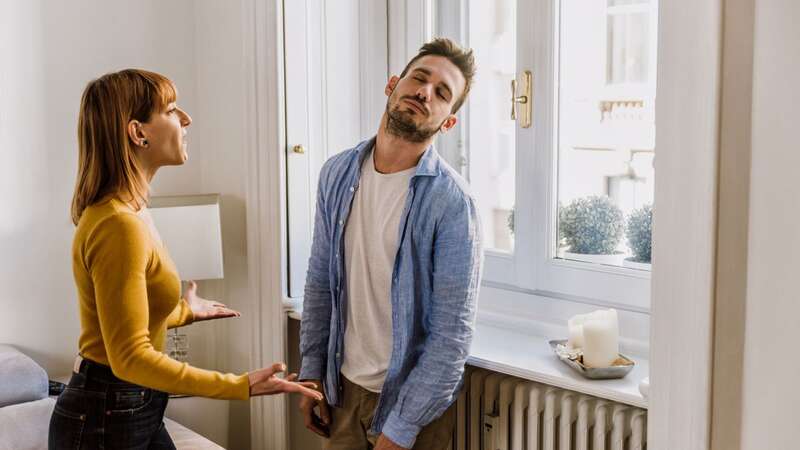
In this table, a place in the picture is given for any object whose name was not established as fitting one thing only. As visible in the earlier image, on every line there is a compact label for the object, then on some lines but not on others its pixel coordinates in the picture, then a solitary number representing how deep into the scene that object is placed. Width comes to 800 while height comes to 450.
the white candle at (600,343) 2.05
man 2.04
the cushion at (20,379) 2.42
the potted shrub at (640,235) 2.27
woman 1.67
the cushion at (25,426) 2.30
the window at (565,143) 2.29
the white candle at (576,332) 2.19
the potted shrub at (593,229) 2.36
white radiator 2.05
